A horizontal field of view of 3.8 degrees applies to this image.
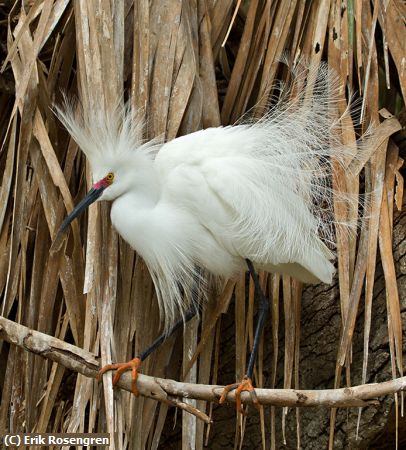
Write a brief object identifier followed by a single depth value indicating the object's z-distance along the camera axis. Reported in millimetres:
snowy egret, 7476
